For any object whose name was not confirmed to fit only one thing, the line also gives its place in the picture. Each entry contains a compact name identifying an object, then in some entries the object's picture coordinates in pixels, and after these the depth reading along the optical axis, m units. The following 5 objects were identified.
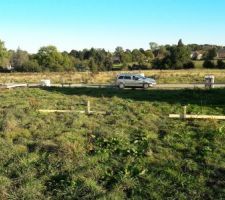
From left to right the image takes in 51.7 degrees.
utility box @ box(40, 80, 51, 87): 23.73
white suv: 21.50
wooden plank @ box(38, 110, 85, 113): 11.91
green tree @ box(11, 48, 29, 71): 61.10
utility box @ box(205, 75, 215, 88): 19.31
